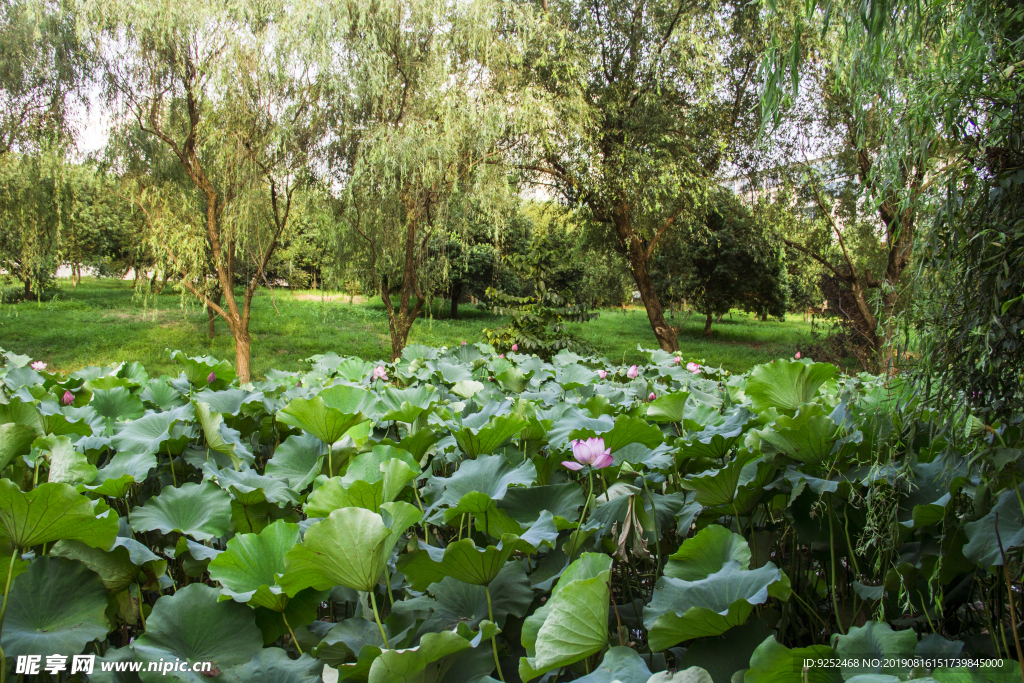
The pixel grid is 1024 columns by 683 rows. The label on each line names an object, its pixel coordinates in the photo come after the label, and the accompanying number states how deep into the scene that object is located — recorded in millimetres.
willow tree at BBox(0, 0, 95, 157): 27606
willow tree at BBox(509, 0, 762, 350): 30448
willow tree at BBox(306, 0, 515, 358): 27093
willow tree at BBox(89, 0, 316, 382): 26932
